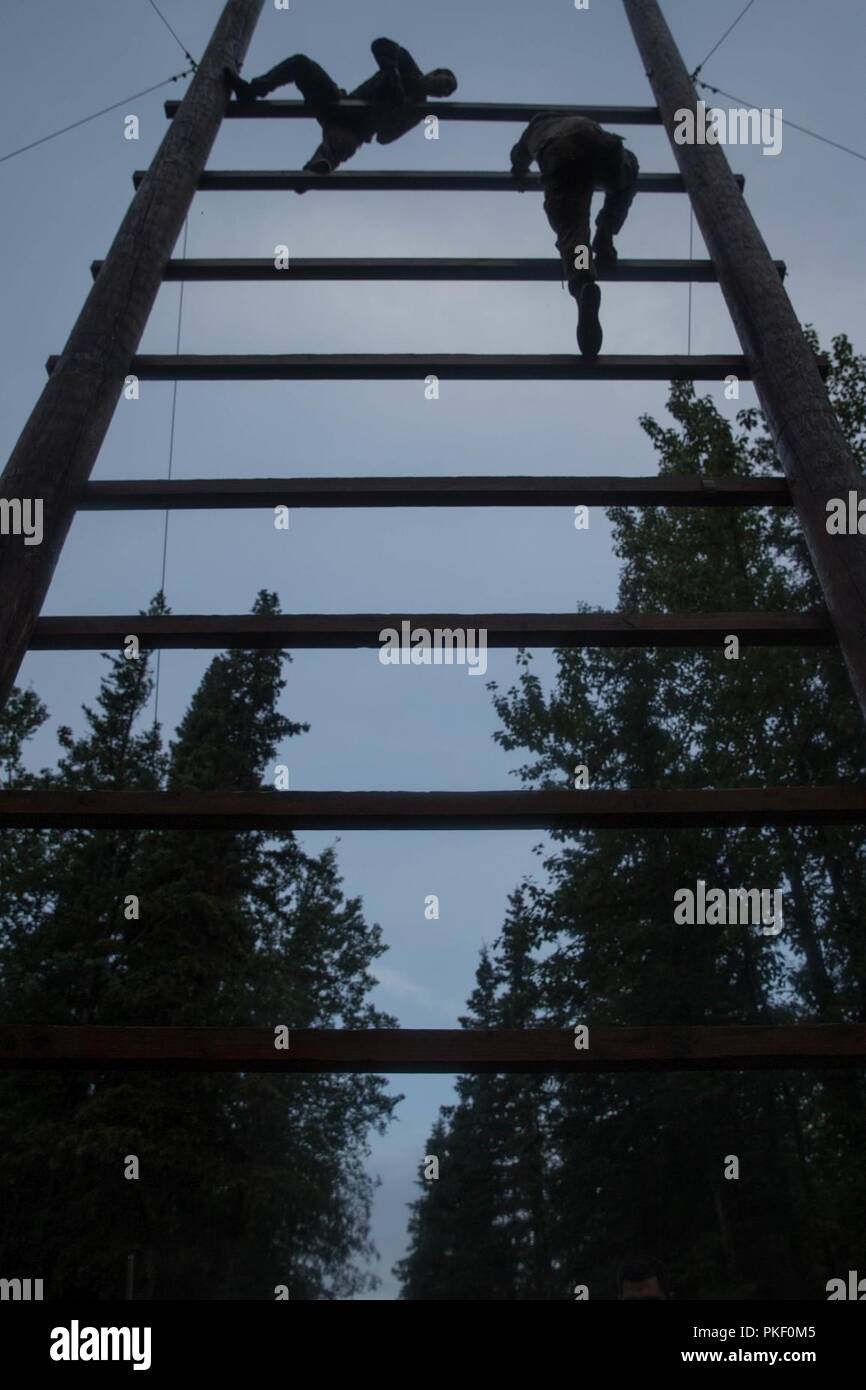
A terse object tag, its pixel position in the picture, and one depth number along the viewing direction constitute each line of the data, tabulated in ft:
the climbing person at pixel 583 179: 11.95
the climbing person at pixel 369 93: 14.43
